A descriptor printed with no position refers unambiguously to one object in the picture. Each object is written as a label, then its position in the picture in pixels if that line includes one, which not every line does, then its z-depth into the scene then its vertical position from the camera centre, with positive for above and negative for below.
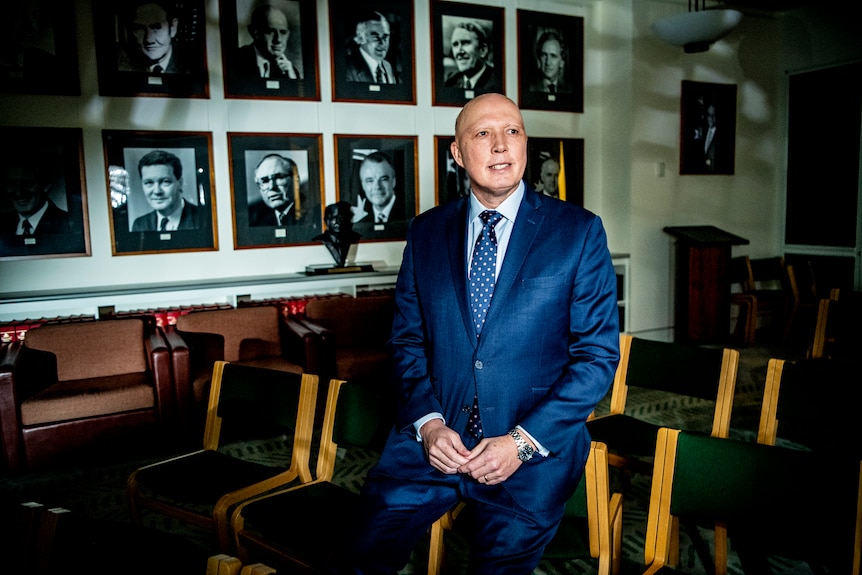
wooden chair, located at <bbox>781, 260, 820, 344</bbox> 6.73 -1.02
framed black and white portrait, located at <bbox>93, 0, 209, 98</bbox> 4.70 +1.30
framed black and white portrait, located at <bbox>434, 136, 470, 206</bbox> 5.98 +0.34
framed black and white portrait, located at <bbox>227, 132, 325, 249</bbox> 5.25 +0.22
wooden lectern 6.44 -0.83
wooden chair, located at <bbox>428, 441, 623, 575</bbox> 1.76 -0.93
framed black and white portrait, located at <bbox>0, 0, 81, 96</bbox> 4.44 +1.22
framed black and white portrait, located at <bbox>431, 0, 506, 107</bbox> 5.85 +1.51
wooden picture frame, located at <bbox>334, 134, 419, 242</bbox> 5.59 +0.29
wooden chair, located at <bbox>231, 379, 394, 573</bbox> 1.87 -0.97
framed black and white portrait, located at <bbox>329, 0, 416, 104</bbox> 5.45 +1.40
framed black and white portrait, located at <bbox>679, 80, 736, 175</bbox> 6.79 +0.84
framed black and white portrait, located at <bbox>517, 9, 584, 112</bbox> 6.24 +1.49
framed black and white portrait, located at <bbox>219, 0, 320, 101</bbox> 5.09 +1.37
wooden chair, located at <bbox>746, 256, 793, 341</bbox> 6.87 -1.01
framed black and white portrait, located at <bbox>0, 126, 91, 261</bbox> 4.53 +0.18
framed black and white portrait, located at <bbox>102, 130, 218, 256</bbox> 4.86 +0.21
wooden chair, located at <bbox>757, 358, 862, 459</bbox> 2.25 -0.71
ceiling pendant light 5.12 +1.48
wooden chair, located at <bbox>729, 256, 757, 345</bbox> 6.71 -1.02
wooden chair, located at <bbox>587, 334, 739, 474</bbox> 2.54 -0.77
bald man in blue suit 1.66 -0.48
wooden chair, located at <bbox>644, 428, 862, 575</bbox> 1.48 -0.74
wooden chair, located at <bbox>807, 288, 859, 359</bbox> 3.80 -0.77
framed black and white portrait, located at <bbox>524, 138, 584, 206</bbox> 6.40 +0.44
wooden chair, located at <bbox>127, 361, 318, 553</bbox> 2.21 -0.97
